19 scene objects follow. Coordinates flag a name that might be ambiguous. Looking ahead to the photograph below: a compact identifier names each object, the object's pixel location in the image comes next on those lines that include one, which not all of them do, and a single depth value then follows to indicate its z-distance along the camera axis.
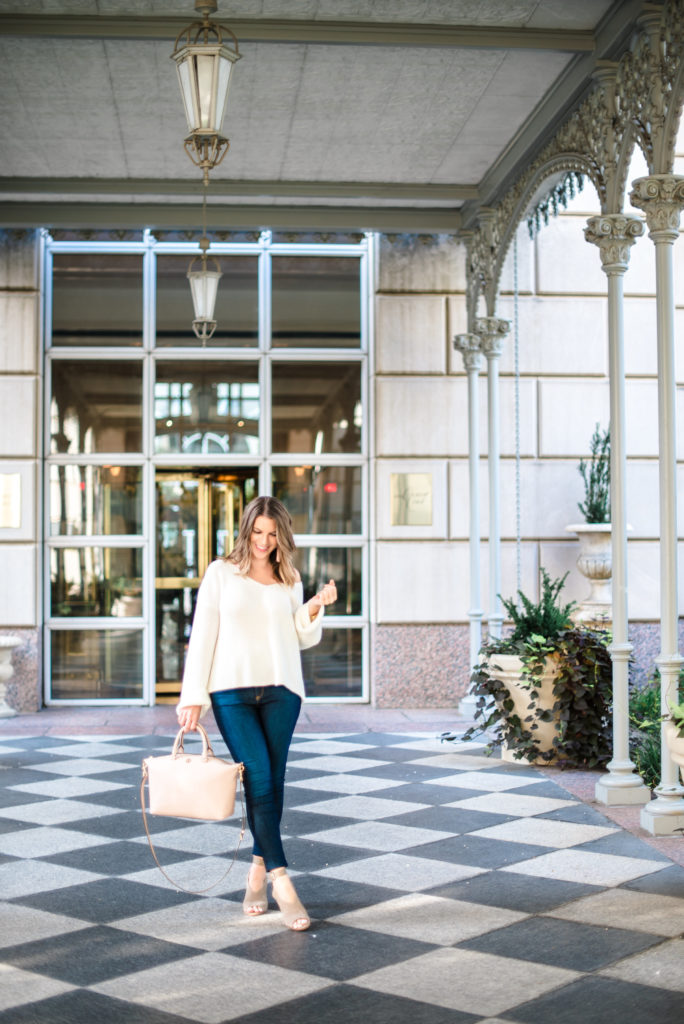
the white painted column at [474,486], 11.23
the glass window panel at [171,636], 12.20
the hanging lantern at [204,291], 9.90
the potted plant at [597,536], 11.29
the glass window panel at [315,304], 12.27
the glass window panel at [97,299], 12.12
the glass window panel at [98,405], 12.09
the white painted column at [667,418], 6.53
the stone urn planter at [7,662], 11.18
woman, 4.86
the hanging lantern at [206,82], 5.43
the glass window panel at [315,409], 12.23
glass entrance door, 12.21
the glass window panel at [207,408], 12.16
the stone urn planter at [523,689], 8.46
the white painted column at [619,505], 7.25
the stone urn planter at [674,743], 6.12
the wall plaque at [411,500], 11.91
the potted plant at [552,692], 8.34
